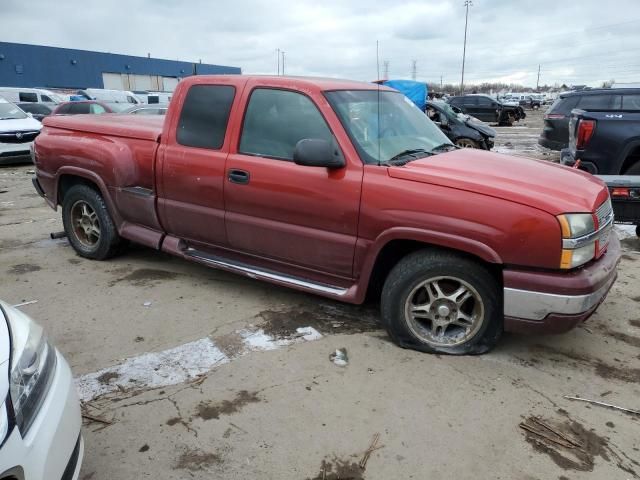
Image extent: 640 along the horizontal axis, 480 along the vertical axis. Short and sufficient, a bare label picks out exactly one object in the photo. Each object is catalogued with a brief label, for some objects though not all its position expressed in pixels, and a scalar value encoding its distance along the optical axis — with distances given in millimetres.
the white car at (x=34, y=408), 1623
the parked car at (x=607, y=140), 6488
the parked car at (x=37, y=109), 17734
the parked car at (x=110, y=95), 25664
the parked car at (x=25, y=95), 23031
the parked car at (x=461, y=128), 13305
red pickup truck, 3014
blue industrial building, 43031
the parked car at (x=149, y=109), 12723
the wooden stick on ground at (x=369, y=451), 2467
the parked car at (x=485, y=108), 27500
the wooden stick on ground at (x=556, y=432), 2617
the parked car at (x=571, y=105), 10656
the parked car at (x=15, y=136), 11812
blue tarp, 16162
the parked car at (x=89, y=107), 14695
